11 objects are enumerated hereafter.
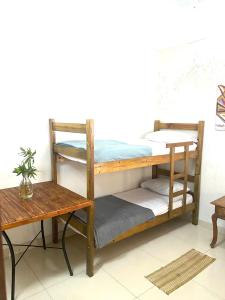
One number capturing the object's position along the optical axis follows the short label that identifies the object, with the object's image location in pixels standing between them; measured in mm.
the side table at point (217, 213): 2274
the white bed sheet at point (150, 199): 2464
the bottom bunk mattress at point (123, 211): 2010
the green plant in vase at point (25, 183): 1835
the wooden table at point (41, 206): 1519
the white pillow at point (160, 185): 2735
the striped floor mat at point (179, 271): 1884
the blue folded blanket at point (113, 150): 1902
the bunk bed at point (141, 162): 1866
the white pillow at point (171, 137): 2646
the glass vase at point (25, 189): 1854
